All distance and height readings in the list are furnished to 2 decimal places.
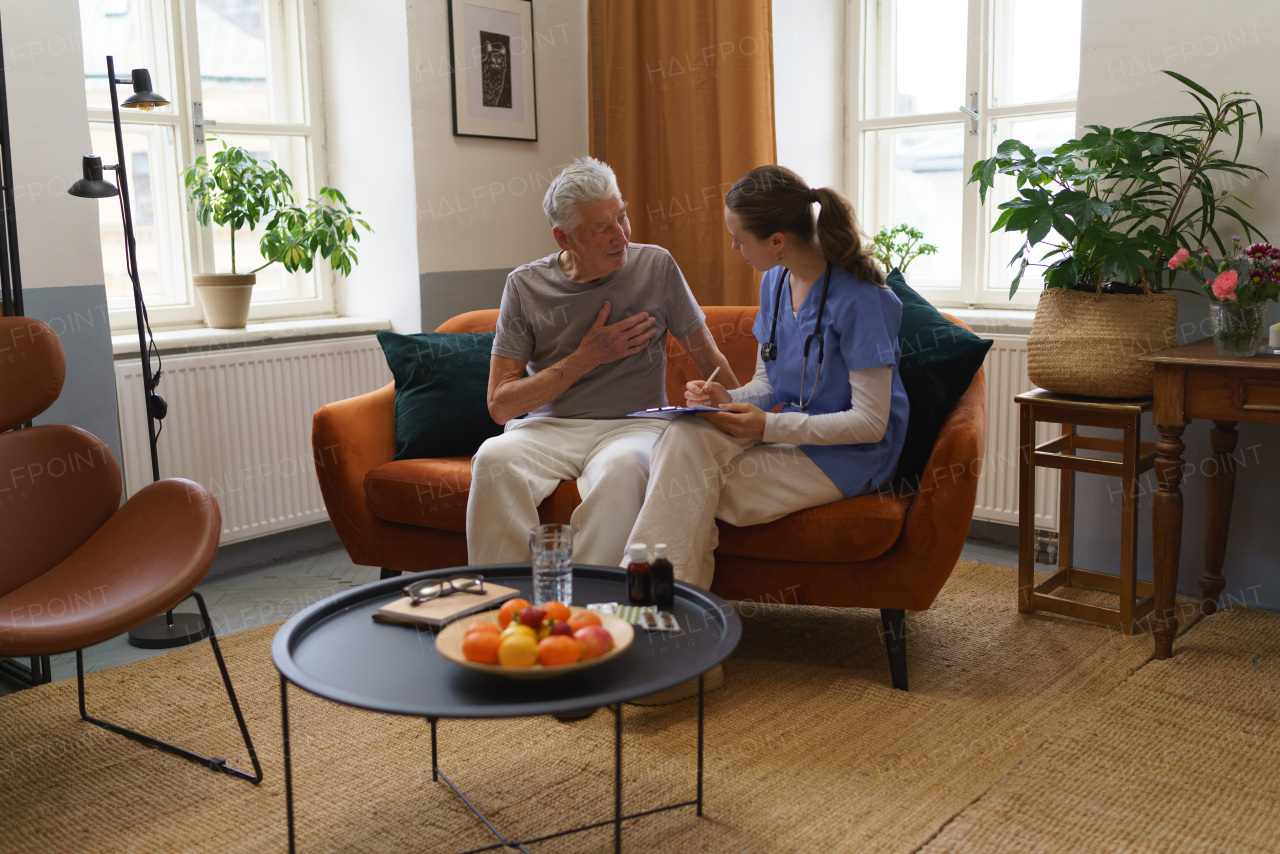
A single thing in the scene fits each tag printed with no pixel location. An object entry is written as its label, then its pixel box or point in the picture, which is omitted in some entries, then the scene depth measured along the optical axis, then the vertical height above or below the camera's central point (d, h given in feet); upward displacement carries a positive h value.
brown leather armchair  6.54 -1.61
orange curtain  11.12 +1.64
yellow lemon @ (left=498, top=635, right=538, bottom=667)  4.56 -1.64
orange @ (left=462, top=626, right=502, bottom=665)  4.62 -1.63
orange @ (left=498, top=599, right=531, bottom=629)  5.02 -1.60
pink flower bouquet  7.51 -0.18
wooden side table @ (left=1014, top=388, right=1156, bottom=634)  8.31 -1.79
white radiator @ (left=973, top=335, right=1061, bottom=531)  10.52 -1.88
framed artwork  11.77 +2.27
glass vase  7.50 -0.52
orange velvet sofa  7.14 -1.86
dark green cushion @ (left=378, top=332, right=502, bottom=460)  8.92 -1.04
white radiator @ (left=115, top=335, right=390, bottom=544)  10.06 -1.42
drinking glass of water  5.61 -1.55
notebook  5.39 -1.73
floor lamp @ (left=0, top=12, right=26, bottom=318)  7.75 +0.27
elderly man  7.67 -0.77
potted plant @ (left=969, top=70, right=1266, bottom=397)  8.22 +0.21
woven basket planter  8.28 -0.66
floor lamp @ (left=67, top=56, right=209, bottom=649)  8.16 -0.16
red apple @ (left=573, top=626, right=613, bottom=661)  4.66 -1.63
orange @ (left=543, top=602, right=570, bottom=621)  4.91 -1.58
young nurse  7.18 -1.04
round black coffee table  4.45 -1.81
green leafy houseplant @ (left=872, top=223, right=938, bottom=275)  11.46 +0.13
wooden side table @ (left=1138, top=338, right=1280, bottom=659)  7.36 -1.08
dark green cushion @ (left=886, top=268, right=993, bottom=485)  7.71 -0.85
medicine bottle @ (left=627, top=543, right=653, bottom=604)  5.67 -1.66
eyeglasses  5.70 -1.72
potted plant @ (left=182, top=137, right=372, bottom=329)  10.48 +0.57
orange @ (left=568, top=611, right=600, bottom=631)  4.85 -1.61
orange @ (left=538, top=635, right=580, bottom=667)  4.57 -1.64
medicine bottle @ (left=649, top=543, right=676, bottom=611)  5.68 -1.67
